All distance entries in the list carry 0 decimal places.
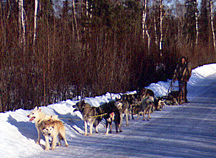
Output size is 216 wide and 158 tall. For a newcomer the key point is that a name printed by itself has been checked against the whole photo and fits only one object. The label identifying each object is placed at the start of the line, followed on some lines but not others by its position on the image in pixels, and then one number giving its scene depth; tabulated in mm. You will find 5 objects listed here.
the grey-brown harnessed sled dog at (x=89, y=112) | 17156
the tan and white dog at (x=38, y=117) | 14352
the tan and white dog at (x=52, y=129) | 13555
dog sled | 28359
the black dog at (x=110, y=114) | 17406
